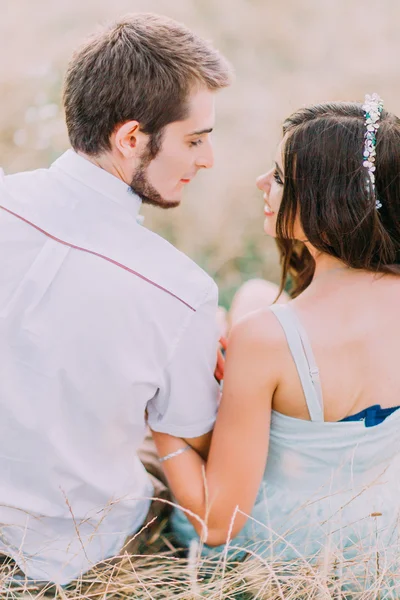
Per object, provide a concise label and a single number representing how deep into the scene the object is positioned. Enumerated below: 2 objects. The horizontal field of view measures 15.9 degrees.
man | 1.64
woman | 1.73
